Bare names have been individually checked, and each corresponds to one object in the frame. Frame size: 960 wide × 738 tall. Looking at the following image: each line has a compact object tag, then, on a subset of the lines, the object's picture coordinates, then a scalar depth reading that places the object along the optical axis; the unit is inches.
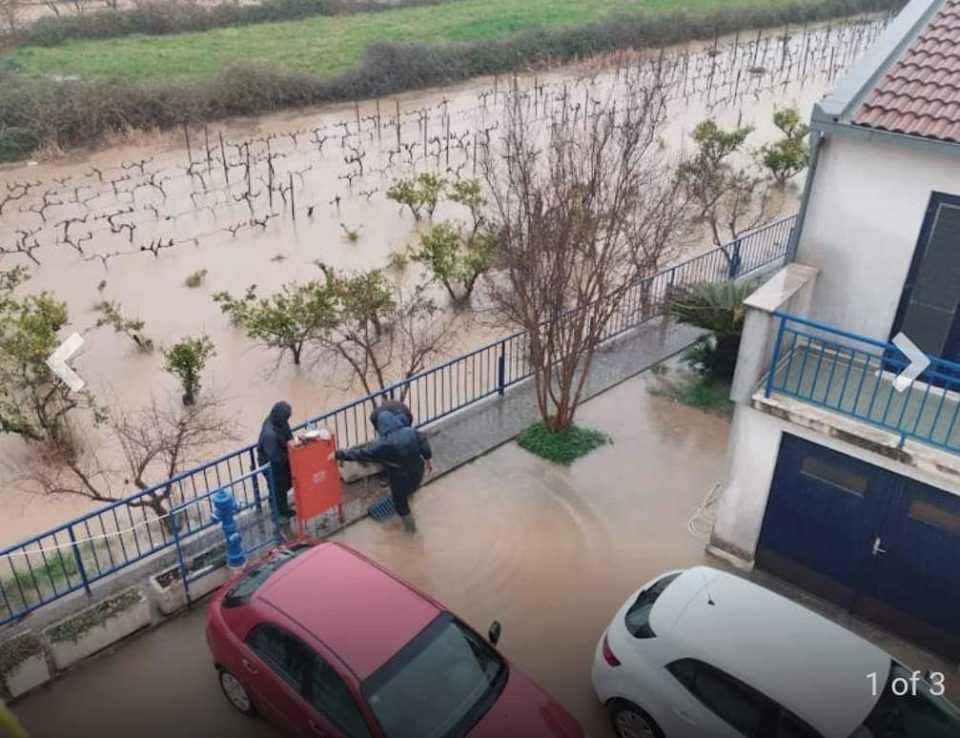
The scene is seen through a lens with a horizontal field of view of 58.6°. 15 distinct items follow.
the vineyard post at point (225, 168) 901.5
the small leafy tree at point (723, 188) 669.3
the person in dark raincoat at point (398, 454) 333.7
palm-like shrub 444.8
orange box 325.7
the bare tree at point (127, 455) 418.6
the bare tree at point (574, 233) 384.5
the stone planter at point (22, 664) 265.9
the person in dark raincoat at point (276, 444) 329.7
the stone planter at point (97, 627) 279.9
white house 277.3
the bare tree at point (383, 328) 494.0
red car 228.4
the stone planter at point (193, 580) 302.7
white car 228.8
